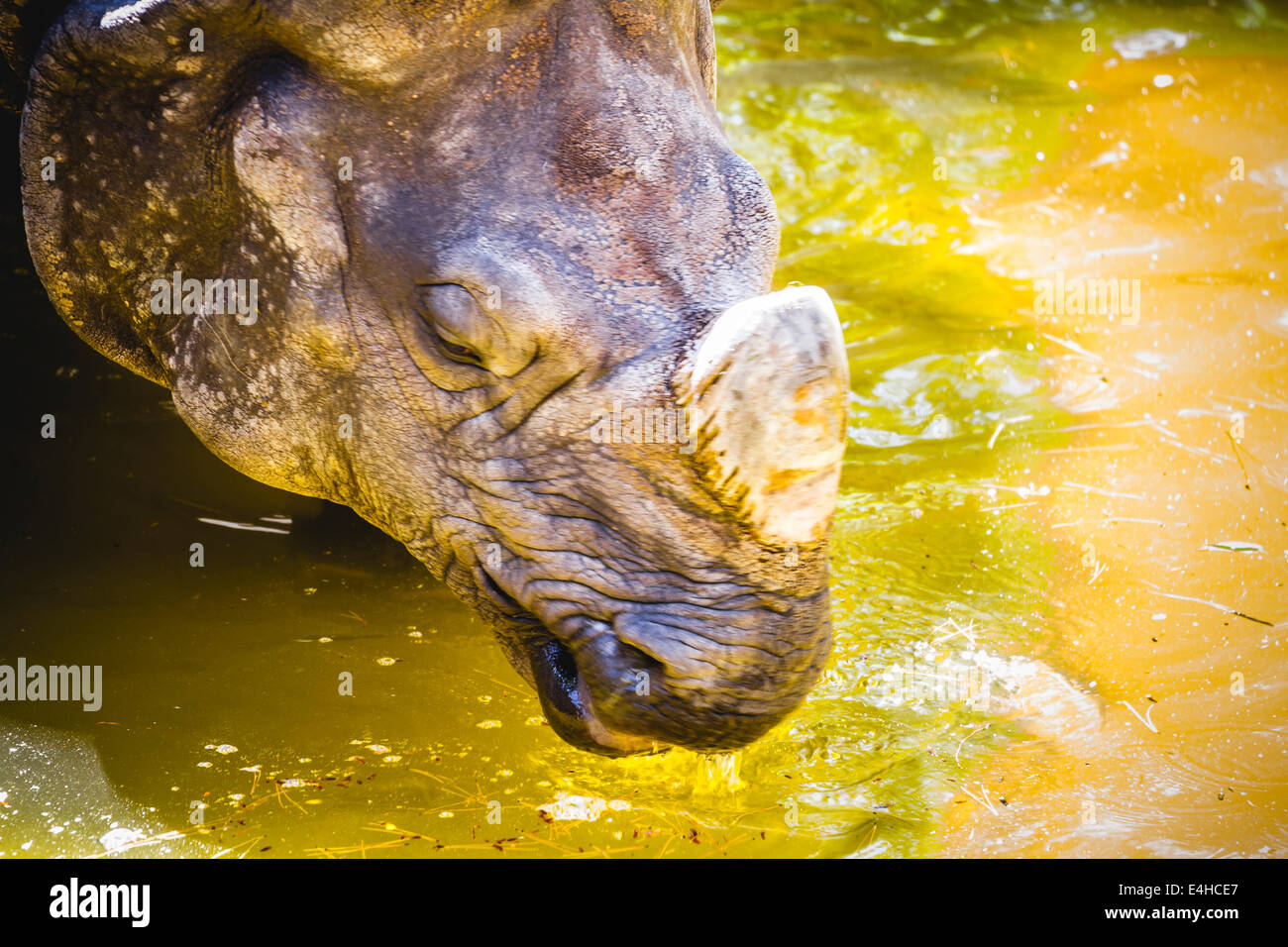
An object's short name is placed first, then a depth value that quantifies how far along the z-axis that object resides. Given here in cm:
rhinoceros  258
